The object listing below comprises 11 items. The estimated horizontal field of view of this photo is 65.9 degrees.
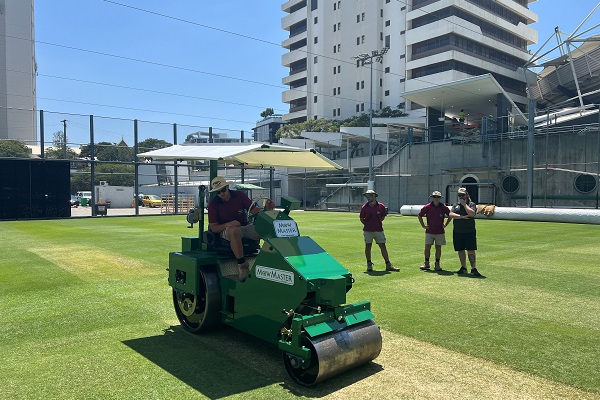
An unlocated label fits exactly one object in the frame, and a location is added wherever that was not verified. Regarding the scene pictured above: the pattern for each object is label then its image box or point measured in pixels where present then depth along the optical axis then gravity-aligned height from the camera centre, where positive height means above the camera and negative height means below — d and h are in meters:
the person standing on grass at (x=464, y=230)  9.80 -0.85
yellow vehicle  49.59 -1.08
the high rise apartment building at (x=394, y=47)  60.62 +21.07
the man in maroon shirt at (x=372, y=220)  10.51 -0.68
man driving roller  5.62 -0.27
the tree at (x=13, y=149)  30.03 +2.81
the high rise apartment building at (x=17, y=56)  95.47 +28.77
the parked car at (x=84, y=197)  53.54 -0.71
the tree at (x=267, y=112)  116.44 +19.87
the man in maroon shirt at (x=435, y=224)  10.43 -0.77
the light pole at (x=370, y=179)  36.53 +0.89
